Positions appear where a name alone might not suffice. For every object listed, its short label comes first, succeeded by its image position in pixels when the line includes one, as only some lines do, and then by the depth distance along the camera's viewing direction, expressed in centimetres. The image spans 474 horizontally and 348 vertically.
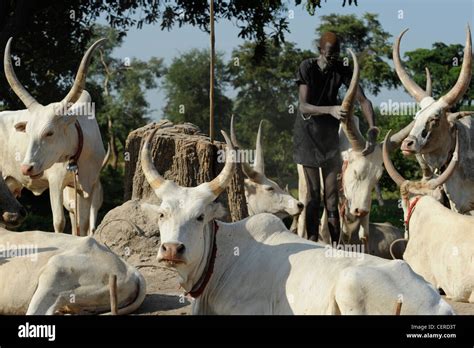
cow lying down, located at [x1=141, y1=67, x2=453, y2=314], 590
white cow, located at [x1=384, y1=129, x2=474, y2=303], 773
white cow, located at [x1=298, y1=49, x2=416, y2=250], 941
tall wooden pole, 933
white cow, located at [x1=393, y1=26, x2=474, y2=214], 905
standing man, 918
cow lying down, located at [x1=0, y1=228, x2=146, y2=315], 691
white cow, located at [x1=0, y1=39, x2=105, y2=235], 927
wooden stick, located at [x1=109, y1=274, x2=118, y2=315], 642
